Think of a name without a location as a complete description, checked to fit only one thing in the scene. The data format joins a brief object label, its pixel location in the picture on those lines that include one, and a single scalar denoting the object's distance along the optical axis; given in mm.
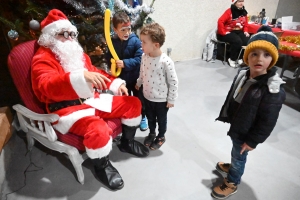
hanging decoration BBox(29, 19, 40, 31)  1619
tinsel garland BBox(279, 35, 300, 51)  2488
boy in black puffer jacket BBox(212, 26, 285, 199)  1055
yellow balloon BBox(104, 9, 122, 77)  1524
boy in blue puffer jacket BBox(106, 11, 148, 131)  1657
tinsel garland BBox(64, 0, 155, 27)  1814
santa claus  1242
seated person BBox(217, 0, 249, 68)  3576
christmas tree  1784
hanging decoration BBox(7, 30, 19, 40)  1609
